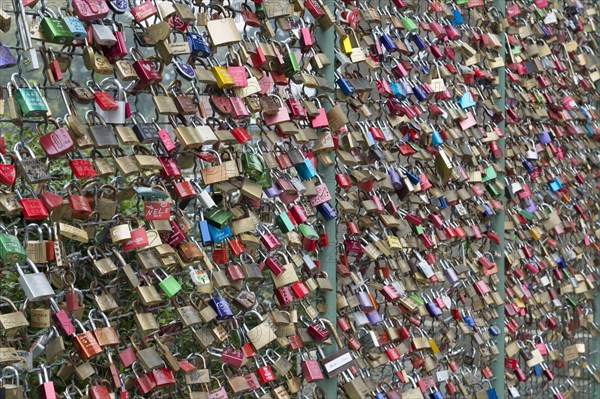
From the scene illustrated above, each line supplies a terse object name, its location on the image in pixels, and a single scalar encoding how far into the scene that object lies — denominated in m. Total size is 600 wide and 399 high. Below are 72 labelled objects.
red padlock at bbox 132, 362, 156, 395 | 2.49
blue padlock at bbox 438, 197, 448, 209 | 3.84
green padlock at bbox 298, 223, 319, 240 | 3.01
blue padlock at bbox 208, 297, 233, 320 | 2.69
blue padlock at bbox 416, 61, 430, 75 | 3.75
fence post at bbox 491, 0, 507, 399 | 4.28
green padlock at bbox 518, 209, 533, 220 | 4.48
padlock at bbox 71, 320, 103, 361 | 2.33
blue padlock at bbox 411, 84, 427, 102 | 3.65
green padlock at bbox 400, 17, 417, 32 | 3.60
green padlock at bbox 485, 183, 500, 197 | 4.24
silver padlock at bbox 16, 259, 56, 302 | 2.16
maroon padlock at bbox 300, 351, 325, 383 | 3.04
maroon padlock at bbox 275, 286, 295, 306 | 2.96
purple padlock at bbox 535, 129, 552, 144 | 4.66
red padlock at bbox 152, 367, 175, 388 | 2.52
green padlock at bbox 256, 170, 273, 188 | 2.81
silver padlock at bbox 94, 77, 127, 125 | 2.44
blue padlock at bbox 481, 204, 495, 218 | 4.15
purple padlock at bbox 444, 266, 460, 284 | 3.84
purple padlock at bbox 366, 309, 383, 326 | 3.37
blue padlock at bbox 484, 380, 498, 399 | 4.17
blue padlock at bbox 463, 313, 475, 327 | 4.01
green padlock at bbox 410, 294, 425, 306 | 3.63
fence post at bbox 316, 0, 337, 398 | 3.18
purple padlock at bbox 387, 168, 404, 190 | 3.50
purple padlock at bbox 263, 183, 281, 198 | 2.90
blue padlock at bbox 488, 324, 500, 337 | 4.20
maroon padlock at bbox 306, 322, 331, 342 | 3.07
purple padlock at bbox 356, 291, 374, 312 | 3.32
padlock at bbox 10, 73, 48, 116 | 2.18
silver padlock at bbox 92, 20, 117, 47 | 2.37
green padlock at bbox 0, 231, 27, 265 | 2.12
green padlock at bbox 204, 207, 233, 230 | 2.71
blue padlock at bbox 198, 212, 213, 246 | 2.69
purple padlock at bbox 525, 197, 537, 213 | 4.54
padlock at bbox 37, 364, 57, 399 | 2.21
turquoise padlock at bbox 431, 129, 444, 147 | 3.77
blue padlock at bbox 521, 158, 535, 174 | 4.50
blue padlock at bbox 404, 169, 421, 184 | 3.58
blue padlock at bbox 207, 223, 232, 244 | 2.72
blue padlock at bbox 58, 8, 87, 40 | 2.28
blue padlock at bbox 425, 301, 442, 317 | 3.70
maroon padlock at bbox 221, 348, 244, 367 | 2.74
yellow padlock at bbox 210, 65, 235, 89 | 2.71
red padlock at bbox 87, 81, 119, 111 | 2.38
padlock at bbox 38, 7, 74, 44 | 2.25
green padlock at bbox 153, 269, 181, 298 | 2.53
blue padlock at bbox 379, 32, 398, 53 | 3.48
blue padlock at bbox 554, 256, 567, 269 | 4.75
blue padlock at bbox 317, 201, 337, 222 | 3.16
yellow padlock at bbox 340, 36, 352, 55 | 3.28
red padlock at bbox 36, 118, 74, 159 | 2.25
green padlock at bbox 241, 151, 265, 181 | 2.75
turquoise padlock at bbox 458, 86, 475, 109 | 4.00
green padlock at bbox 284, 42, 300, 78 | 2.99
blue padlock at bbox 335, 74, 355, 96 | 3.26
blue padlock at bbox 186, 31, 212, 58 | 2.67
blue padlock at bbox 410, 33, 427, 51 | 3.68
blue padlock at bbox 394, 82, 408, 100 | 3.54
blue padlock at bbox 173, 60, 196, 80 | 2.60
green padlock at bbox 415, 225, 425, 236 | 3.66
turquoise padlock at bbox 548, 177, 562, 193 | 4.74
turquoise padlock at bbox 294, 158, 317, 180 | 3.05
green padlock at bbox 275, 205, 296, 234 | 2.92
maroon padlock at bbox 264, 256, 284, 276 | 2.90
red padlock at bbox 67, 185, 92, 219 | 2.29
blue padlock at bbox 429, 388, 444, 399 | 3.70
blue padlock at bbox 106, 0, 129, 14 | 2.43
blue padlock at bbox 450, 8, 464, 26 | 4.00
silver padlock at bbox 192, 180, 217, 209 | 2.64
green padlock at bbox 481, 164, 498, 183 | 4.17
